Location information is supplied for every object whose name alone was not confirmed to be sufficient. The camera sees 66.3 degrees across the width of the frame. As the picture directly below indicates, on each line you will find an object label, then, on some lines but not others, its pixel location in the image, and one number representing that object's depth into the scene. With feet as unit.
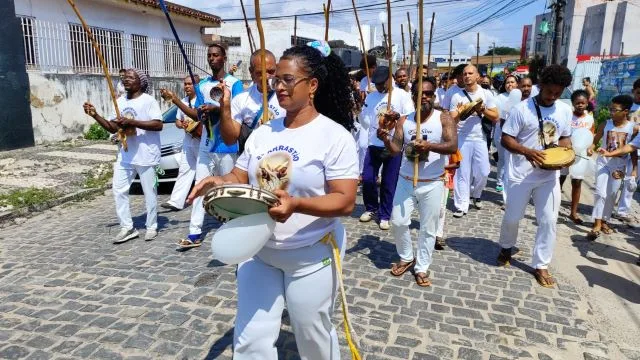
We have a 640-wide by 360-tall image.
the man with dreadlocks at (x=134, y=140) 18.45
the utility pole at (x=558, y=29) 47.57
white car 27.25
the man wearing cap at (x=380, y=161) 21.29
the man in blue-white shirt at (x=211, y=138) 16.71
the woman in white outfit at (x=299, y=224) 7.86
